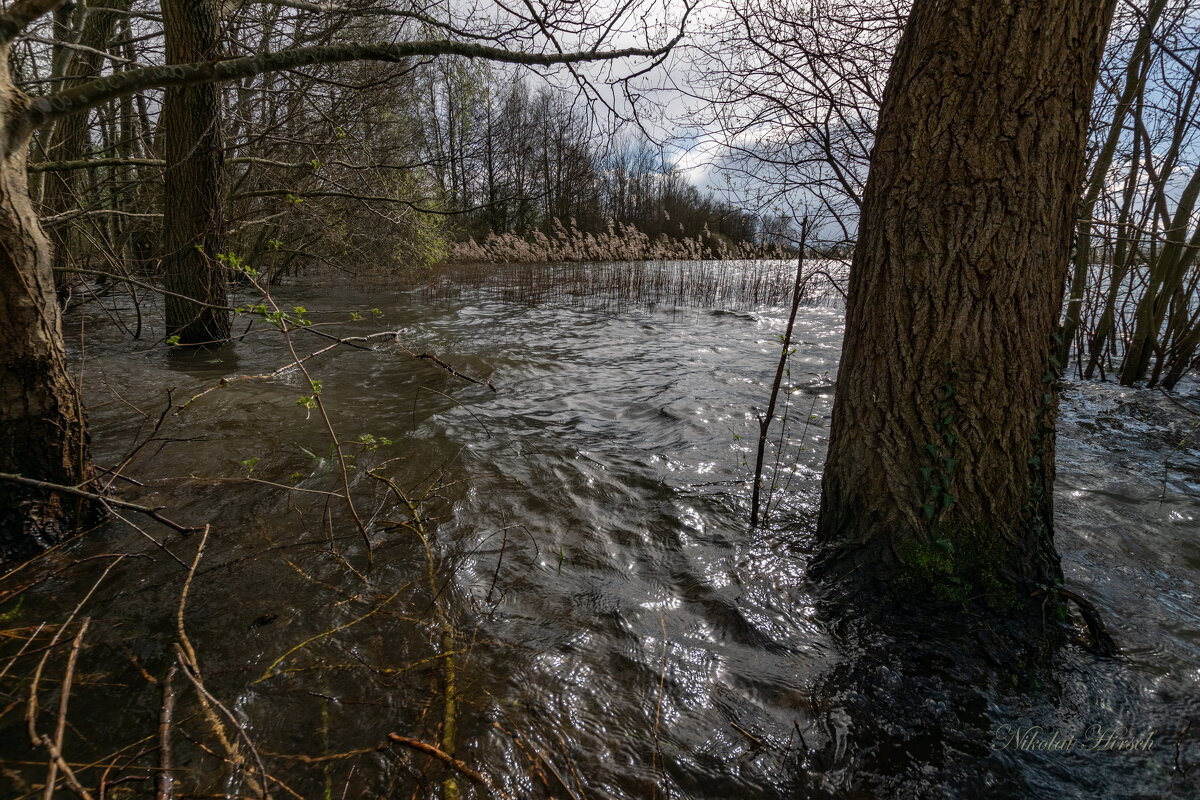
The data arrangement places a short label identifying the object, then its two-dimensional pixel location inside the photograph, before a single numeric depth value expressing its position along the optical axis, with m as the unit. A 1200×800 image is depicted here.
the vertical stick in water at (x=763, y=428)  2.59
